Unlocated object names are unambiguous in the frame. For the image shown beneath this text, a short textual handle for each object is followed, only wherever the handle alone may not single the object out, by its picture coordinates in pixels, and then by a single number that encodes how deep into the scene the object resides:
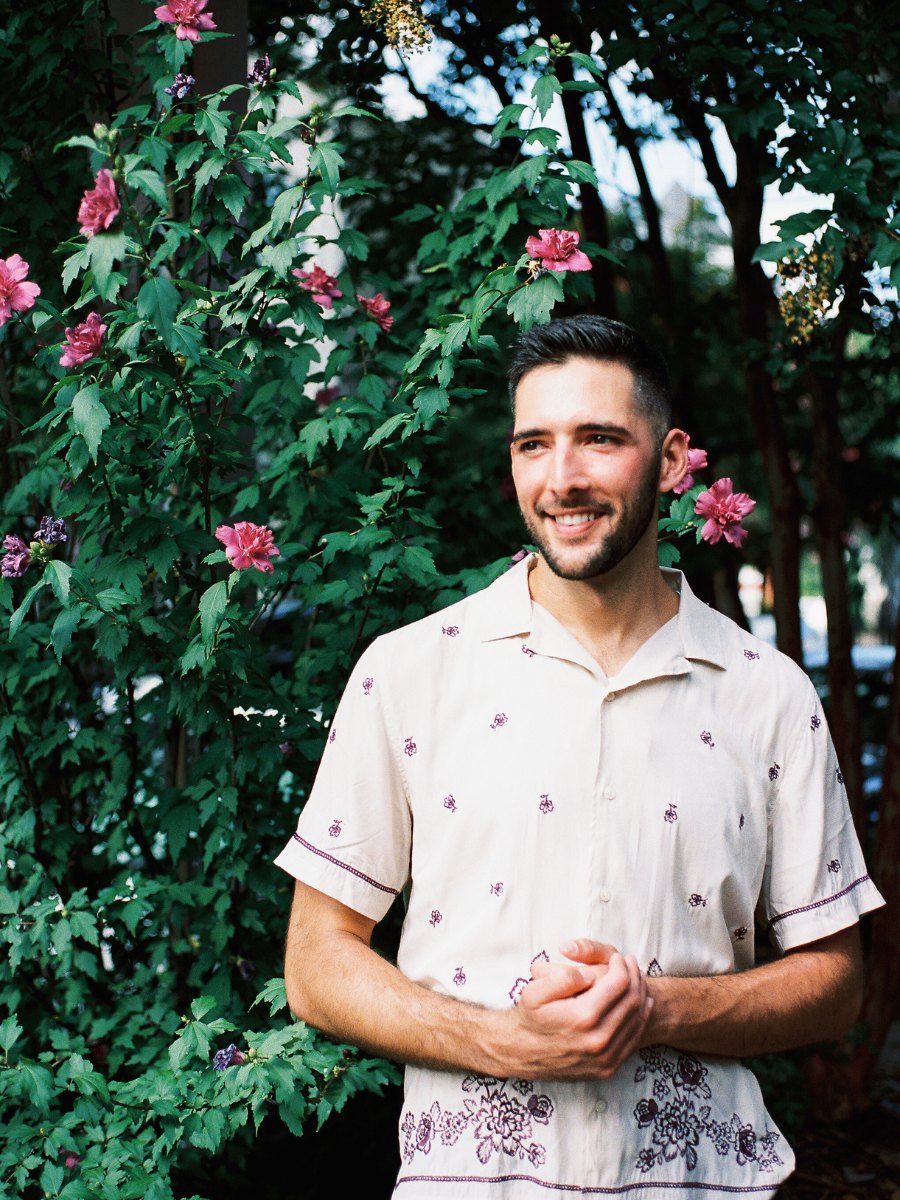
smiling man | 1.70
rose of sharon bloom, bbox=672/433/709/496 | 2.51
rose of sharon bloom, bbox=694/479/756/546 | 2.53
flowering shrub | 2.32
